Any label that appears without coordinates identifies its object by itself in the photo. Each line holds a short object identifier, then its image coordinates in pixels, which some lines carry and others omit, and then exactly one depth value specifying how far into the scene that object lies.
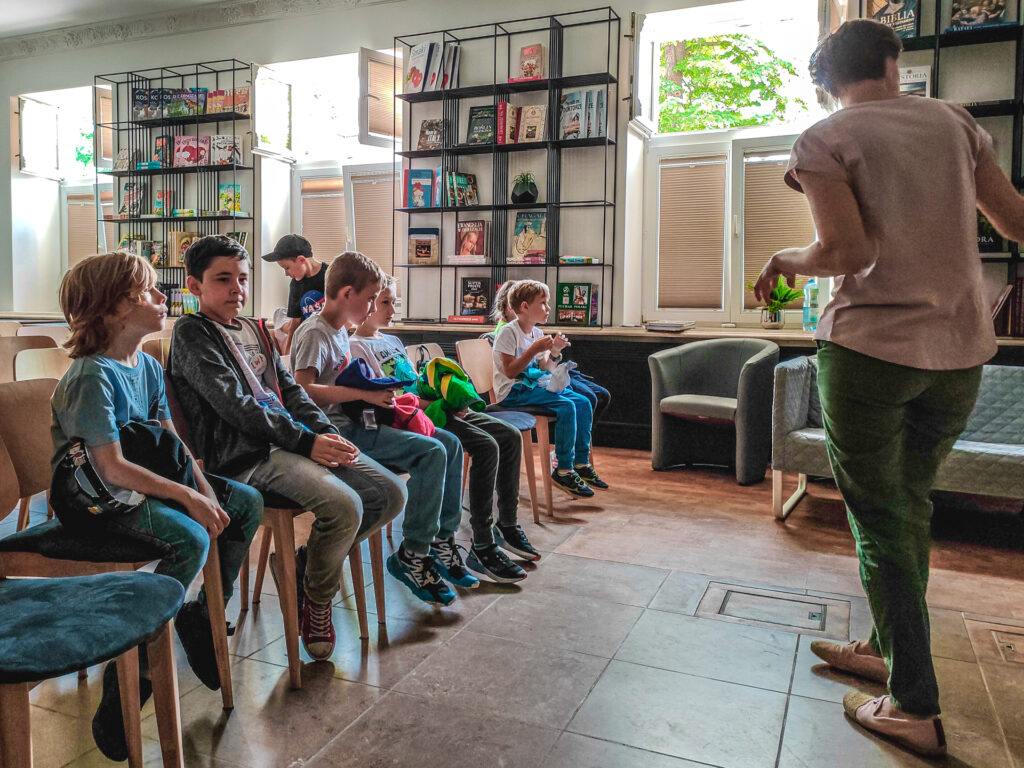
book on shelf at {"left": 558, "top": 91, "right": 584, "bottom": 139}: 5.47
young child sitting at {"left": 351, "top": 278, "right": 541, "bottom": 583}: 2.70
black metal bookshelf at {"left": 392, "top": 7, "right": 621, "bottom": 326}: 5.49
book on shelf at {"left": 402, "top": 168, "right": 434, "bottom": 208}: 5.96
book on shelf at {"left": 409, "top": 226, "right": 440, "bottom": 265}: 6.07
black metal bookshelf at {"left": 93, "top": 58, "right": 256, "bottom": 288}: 6.77
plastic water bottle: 5.09
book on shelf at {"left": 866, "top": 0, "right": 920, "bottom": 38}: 4.48
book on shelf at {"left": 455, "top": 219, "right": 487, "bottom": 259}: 5.91
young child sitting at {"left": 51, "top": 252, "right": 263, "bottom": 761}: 1.59
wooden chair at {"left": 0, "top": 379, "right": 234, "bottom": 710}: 1.58
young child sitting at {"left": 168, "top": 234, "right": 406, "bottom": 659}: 1.99
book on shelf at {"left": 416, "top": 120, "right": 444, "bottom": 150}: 5.97
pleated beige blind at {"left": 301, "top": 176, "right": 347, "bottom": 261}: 6.83
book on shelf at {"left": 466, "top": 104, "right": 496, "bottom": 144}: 5.77
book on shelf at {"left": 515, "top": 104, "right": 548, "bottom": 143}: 5.60
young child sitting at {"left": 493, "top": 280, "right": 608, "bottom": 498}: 3.63
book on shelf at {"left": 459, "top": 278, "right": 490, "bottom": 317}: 5.94
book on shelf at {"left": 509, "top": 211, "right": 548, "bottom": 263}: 5.72
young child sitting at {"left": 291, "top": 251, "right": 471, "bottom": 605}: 2.39
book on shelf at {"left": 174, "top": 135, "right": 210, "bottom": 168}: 6.79
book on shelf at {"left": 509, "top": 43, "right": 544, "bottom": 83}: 5.59
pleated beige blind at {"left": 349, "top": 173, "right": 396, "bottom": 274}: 6.54
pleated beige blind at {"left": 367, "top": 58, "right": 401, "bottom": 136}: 5.91
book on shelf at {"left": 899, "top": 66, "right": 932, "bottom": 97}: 4.53
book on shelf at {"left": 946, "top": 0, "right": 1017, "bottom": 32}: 4.37
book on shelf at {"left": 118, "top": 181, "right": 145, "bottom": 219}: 7.10
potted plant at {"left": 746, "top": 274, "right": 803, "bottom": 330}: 5.03
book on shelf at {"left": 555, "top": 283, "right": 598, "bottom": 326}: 5.59
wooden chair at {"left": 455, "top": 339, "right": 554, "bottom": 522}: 3.56
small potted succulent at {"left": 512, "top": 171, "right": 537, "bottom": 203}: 5.65
